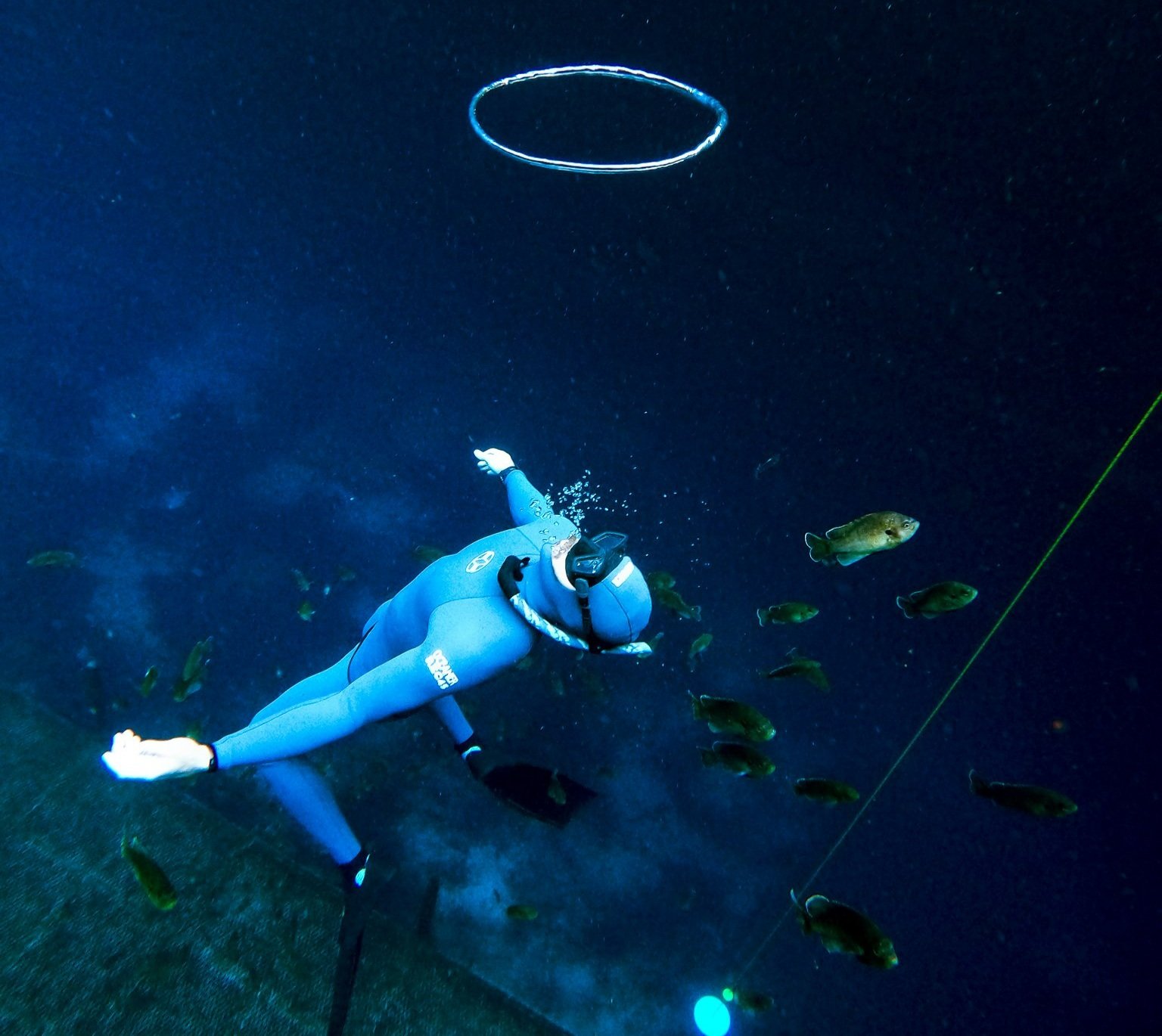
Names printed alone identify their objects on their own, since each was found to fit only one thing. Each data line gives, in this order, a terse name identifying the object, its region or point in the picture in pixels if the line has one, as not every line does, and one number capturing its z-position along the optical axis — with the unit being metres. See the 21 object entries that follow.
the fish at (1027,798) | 3.47
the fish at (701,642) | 4.85
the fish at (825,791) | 3.52
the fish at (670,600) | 4.48
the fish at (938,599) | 3.46
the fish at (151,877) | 2.62
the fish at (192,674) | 4.22
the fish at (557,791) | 4.02
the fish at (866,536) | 3.35
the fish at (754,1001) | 4.14
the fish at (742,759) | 3.59
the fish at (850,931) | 3.21
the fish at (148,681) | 4.12
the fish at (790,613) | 3.93
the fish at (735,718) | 3.47
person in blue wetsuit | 2.39
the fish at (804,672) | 3.96
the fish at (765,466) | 6.46
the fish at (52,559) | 5.12
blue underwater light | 4.95
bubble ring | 3.57
